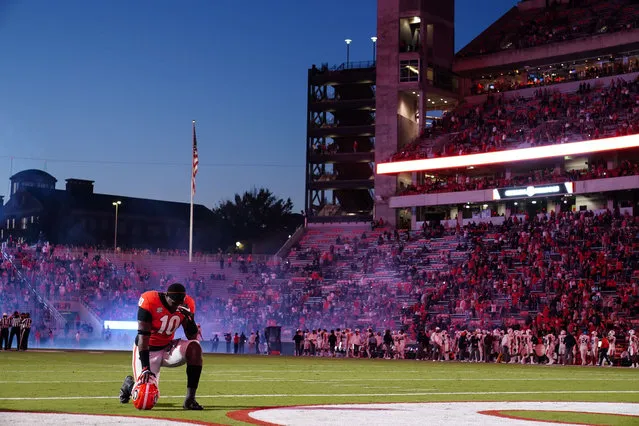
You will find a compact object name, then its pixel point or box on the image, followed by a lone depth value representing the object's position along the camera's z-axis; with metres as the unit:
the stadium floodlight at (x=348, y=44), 85.56
